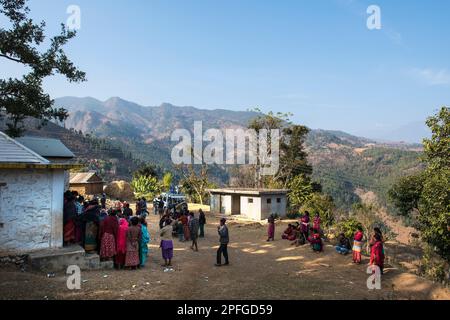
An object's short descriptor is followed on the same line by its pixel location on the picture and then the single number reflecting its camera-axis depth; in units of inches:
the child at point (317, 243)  572.4
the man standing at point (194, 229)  584.1
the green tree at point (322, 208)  1205.2
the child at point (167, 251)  454.3
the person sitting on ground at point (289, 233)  681.7
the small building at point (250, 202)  1107.9
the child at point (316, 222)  612.2
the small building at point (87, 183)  1483.8
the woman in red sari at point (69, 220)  425.4
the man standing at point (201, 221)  715.1
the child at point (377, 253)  430.5
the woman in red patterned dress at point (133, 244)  411.8
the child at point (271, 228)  694.9
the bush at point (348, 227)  1007.0
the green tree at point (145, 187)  1638.5
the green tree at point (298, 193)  1505.9
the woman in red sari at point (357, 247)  485.7
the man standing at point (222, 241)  461.8
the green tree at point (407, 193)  718.5
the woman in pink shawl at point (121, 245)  409.7
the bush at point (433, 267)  732.6
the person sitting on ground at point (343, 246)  558.3
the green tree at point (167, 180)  1639.3
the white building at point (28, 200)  386.3
